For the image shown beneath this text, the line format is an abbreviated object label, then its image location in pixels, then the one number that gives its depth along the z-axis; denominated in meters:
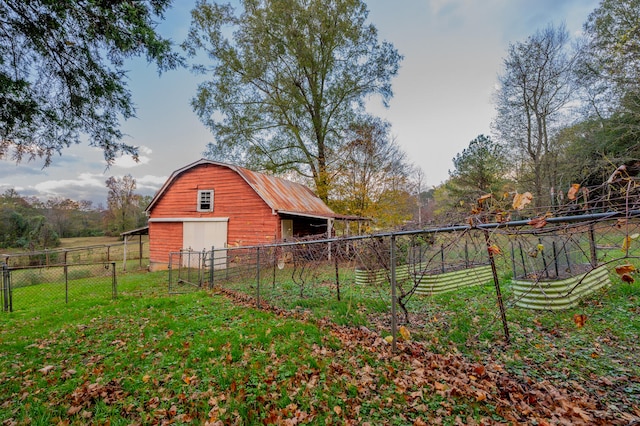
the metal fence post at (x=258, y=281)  6.20
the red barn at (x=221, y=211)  13.60
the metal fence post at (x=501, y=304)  3.51
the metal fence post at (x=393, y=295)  3.67
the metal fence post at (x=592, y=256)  4.33
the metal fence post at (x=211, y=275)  8.96
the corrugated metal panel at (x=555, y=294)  5.04
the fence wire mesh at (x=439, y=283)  2.95
